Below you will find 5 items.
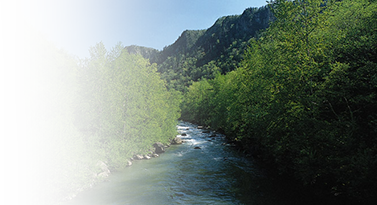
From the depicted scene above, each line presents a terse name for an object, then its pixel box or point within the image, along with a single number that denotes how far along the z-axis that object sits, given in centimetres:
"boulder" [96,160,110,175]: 1961
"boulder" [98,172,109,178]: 1867
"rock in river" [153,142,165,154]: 3045
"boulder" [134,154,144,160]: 2651
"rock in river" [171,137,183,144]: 3763
